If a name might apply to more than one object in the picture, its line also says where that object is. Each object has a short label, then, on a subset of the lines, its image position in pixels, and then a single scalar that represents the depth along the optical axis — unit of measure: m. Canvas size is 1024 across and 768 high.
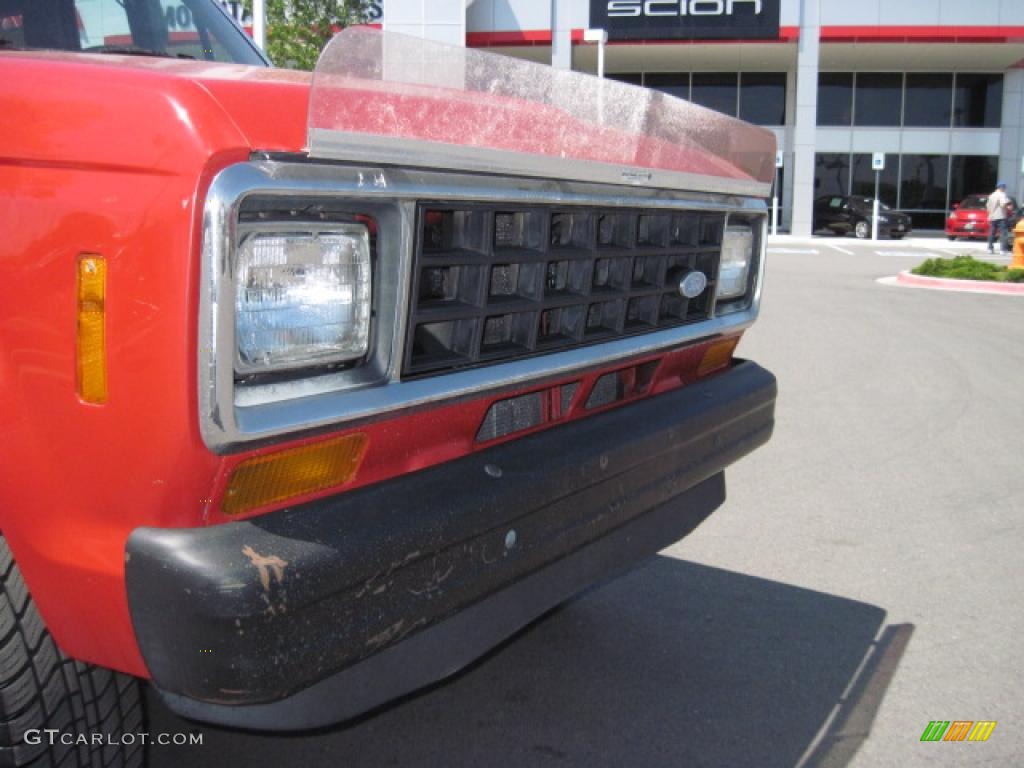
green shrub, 15.75
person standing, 25.33
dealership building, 30.53
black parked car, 31.91
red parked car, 30.41
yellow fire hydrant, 17.53
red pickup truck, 1.69
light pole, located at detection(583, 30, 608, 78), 23.38
